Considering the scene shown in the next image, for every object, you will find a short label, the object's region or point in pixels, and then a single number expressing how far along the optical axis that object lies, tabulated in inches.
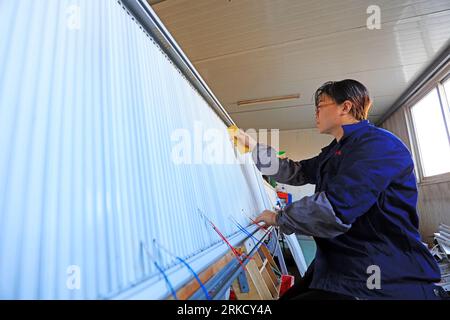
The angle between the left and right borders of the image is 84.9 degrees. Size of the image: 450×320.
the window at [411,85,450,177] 105.8
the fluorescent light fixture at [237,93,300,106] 132.3
